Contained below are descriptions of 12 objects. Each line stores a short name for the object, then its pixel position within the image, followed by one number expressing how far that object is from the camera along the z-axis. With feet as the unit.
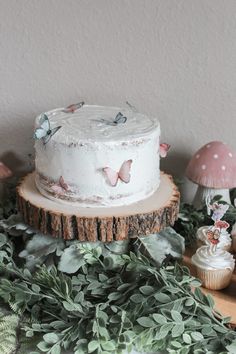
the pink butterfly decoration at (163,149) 3.00
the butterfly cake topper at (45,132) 2.68
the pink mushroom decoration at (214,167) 3.13
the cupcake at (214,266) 2.68
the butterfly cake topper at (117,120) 2.83
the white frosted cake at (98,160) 2.62
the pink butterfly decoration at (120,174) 2.64
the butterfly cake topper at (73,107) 3.00
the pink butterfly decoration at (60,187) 2.71
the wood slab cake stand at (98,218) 2.64
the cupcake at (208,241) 2.77
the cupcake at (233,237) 2.97
